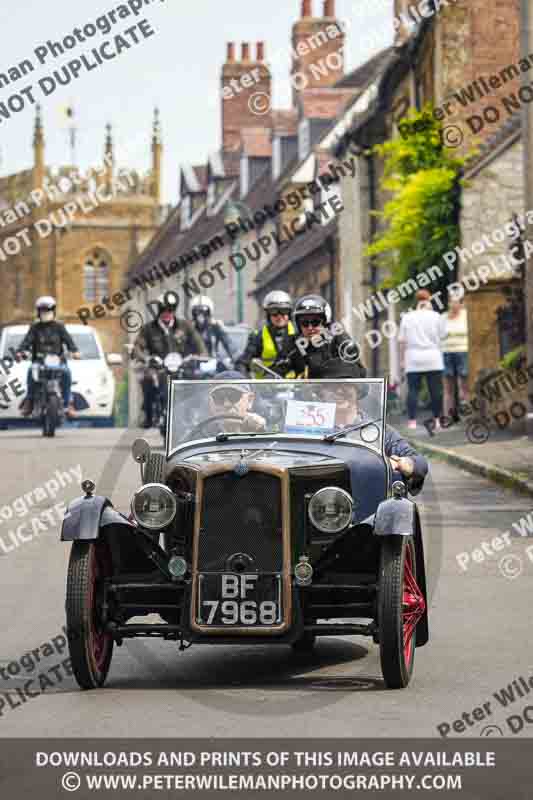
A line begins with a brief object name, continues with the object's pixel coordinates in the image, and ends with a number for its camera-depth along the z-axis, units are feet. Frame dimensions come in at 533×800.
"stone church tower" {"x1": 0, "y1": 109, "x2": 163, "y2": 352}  417.49
